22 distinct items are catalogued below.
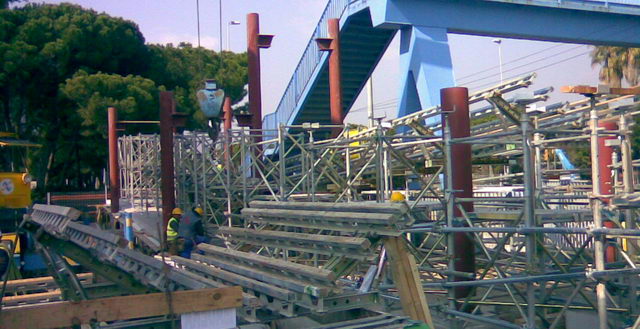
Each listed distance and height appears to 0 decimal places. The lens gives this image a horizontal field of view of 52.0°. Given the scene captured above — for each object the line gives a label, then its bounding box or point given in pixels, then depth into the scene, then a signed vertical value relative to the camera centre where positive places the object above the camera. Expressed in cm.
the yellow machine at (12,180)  1549 +31
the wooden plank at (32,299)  672 -111
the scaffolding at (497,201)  773 -36
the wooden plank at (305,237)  555 -54
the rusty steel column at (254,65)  1977 +362
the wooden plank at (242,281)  523 -84
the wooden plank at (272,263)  535 -74
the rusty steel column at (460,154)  943 +36
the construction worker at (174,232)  1388 -98
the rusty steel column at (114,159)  2377 +116
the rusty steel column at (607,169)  1058 +7
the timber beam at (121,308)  373 -68
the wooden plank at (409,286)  549 -89
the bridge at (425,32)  1762 +423
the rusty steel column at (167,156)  1673 +82
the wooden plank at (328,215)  555 -33
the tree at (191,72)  3775 +699
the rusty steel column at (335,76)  1858 +305
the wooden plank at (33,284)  743 -106
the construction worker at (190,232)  1391 -96
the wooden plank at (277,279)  507 -82
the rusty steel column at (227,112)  2387 +273
